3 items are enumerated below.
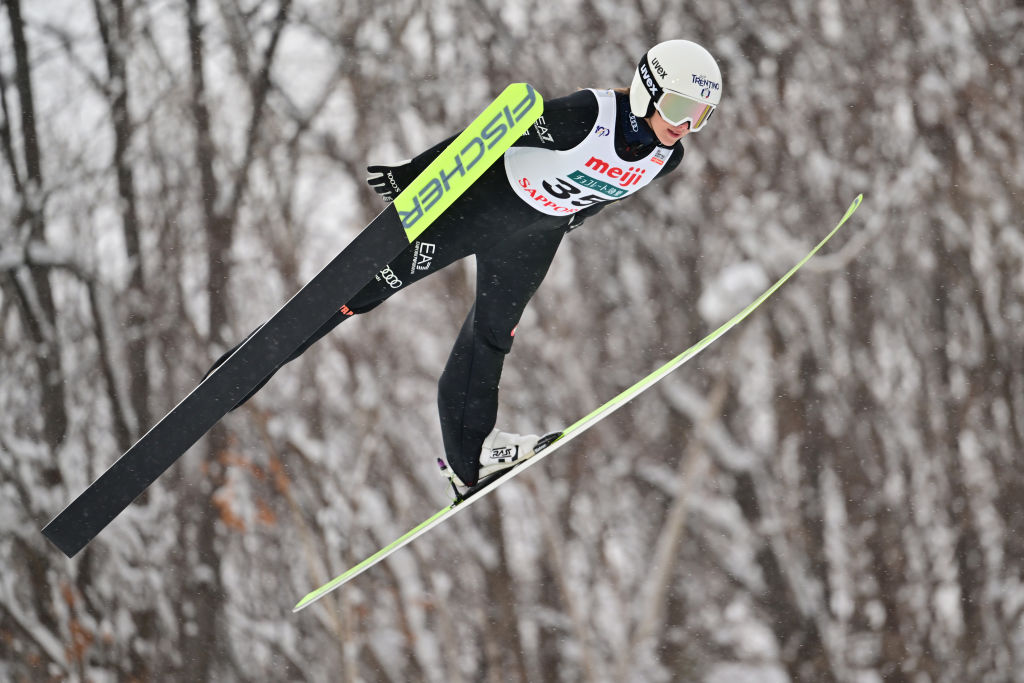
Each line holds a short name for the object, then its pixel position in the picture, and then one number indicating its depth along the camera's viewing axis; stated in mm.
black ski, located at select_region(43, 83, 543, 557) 25517
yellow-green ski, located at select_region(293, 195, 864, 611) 26336
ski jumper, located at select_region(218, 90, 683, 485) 25663
